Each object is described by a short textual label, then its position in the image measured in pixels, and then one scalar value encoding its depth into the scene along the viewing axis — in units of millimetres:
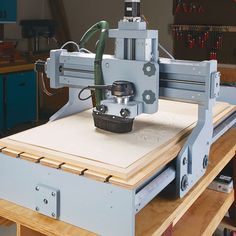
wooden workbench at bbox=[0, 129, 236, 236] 1067
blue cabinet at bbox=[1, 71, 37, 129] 4137
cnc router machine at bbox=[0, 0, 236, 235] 1021
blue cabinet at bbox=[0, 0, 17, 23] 4352
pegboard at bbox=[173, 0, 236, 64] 4055
